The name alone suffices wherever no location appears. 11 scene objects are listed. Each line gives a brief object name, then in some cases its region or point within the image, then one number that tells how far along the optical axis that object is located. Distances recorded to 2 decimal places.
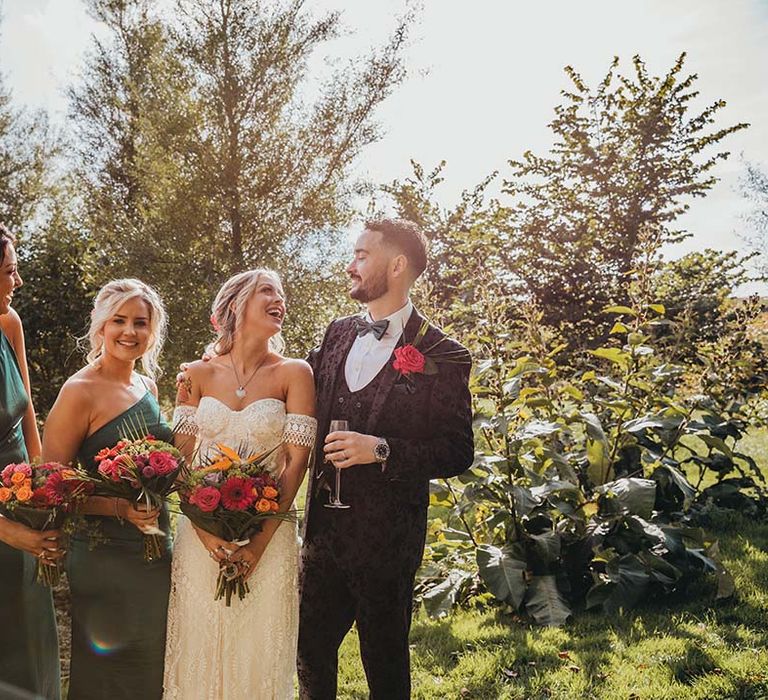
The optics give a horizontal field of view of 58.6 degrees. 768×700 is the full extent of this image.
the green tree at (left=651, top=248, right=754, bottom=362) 8.29
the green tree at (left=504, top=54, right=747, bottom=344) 11.55
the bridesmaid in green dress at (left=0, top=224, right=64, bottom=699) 2.69
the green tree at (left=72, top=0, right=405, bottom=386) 9.16
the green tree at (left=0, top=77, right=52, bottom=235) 18.93
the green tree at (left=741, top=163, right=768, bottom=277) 22.95
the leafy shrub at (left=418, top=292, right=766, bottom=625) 4.26
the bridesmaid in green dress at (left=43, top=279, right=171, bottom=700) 2.60
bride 2.62
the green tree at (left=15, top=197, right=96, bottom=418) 9.00
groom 2.69
